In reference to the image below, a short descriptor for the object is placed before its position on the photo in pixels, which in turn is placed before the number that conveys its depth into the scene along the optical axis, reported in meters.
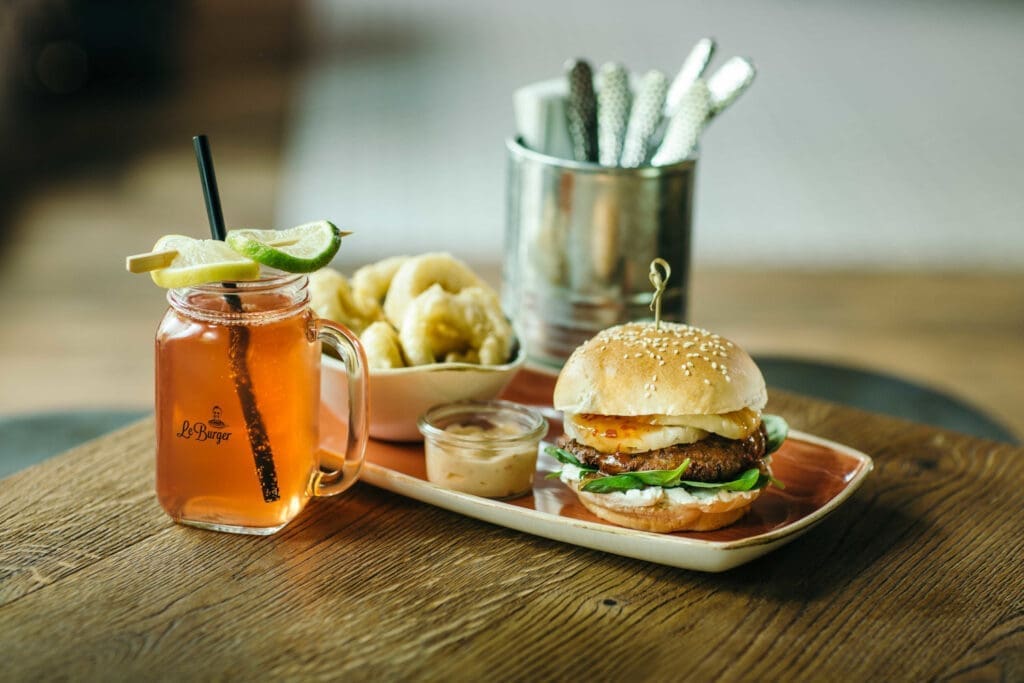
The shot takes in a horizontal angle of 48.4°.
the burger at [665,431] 1.18
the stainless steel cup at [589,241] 1.64
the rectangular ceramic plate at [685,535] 1.12
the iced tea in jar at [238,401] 1.12
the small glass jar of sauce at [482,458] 1.25
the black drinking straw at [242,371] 1.12
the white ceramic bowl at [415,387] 1.34
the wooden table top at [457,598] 0.98
